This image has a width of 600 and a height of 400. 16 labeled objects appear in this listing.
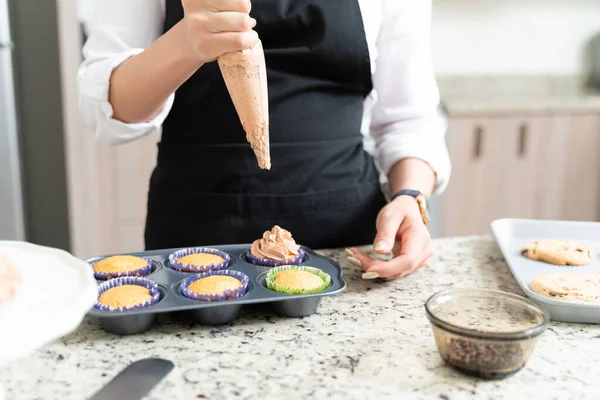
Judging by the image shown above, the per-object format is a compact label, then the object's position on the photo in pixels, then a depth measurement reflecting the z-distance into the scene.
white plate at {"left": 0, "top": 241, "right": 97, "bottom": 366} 0.52
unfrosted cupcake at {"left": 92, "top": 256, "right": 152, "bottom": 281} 0.84
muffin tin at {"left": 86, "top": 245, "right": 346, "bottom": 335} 0.74
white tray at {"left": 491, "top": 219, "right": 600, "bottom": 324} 0.80
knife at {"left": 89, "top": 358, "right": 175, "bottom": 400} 0.60
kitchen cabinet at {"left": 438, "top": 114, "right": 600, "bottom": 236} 2.66
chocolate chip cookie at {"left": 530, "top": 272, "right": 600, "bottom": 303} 0.83
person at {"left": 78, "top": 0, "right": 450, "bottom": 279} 1.05
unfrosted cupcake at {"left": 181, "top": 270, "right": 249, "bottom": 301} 0.78
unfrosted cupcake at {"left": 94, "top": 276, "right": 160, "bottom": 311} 0.75
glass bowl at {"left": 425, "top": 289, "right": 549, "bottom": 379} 0.64
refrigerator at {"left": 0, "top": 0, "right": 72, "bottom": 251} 2.37
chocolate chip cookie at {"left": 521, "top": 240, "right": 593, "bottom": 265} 1.00
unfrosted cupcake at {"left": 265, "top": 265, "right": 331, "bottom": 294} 0.81
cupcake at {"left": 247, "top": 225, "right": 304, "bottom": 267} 0.91
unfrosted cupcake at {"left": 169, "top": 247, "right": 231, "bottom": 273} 0.88
